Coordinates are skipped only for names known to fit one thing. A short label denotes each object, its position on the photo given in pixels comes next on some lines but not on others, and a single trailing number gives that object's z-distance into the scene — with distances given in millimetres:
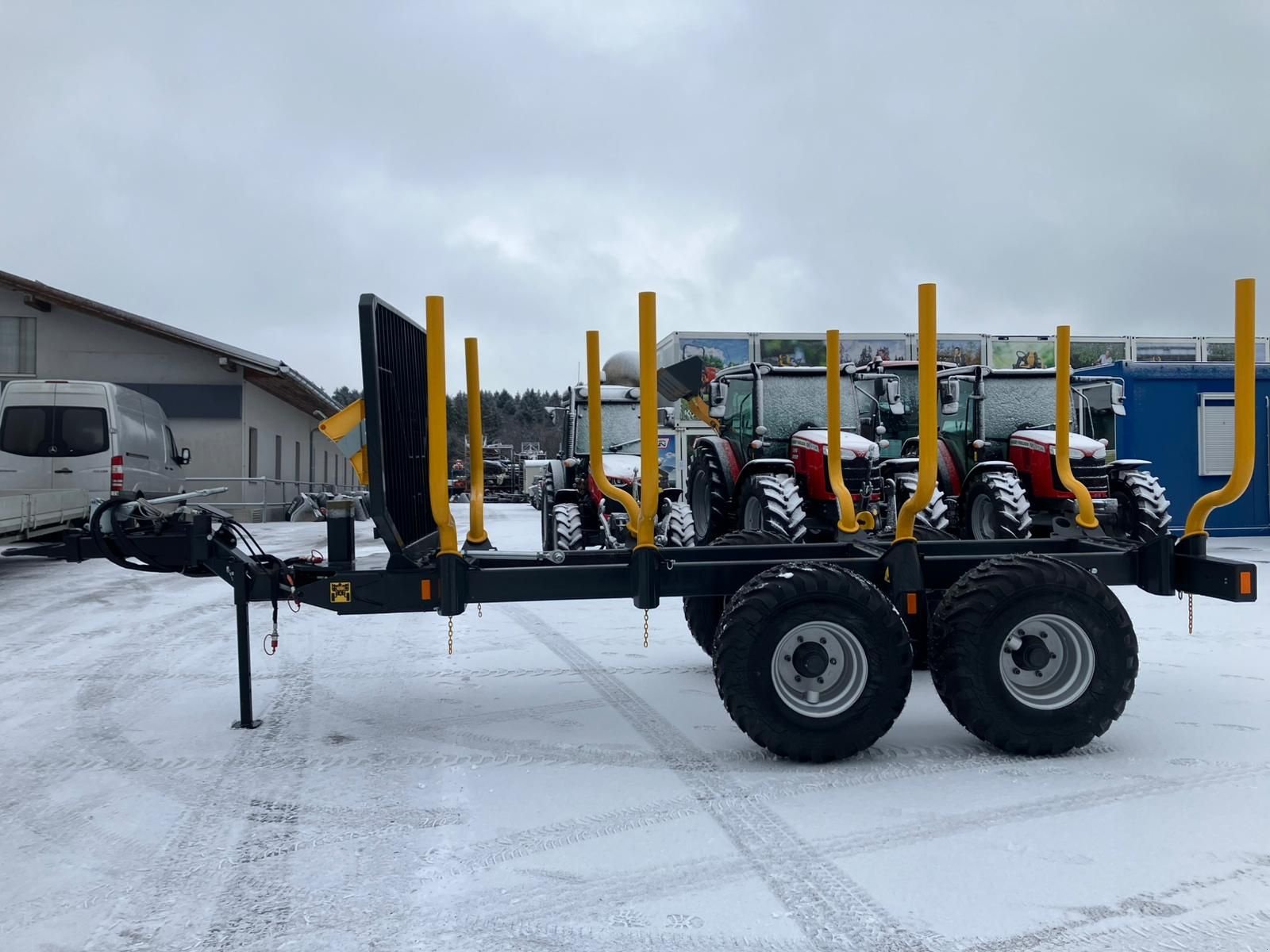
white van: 13945
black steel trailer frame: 4953
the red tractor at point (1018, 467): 10070
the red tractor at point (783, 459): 9031
